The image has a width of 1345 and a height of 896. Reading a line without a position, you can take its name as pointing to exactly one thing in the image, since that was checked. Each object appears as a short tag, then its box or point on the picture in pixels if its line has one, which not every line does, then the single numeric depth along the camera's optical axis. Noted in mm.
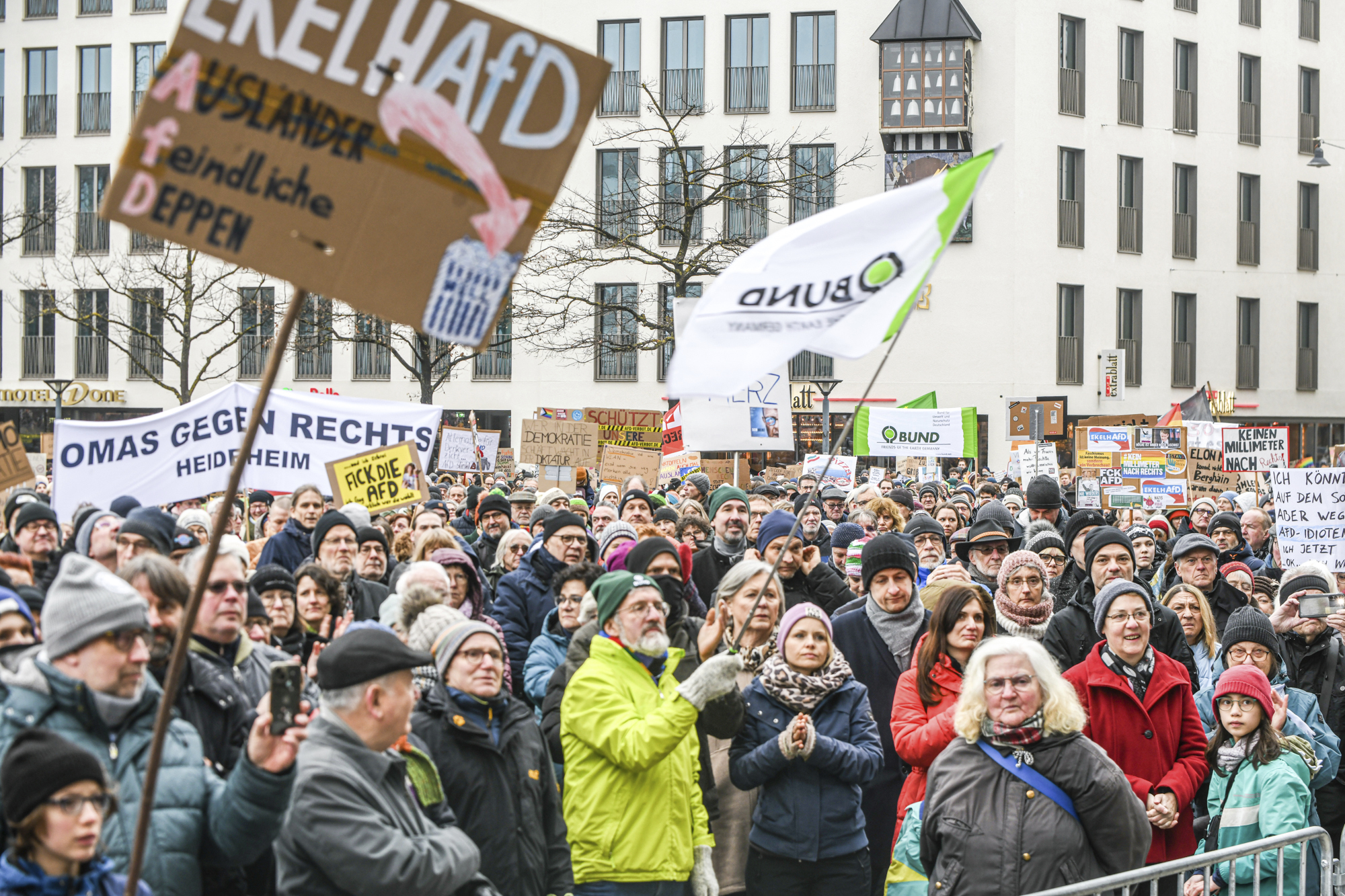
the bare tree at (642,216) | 75125
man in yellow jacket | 9734
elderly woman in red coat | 11406
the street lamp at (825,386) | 52116
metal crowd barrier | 8367
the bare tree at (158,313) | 78625
